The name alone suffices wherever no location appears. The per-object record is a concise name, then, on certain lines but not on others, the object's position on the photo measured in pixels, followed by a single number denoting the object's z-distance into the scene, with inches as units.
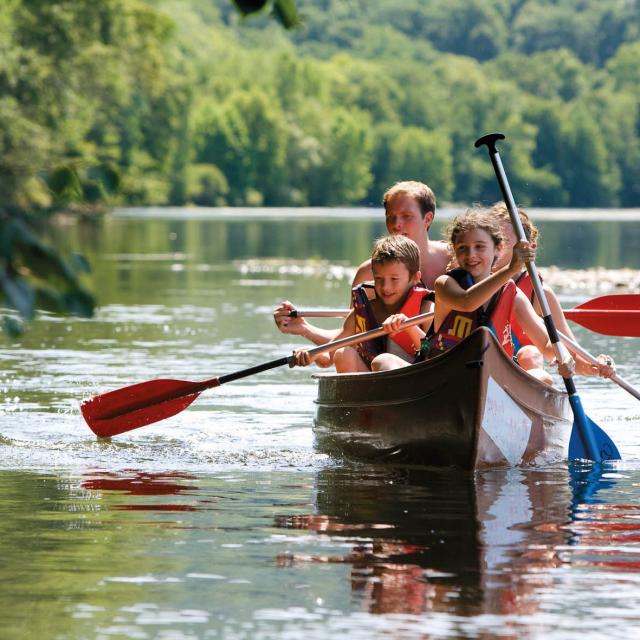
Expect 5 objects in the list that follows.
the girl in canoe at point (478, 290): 529.3
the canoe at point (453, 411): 544.1
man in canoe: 651.5
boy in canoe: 594.2
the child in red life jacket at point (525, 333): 603.5
